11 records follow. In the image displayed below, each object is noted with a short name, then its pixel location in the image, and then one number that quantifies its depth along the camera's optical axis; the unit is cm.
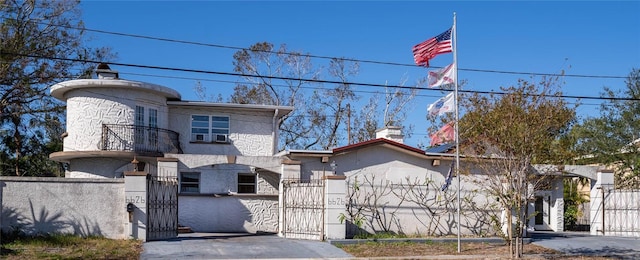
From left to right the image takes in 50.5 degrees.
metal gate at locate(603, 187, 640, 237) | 2473
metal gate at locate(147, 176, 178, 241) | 2022
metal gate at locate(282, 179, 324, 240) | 2119
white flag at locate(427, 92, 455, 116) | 1945
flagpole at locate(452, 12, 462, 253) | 1870
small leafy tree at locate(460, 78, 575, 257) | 1684
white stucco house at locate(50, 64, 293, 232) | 2473
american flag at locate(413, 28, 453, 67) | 1998
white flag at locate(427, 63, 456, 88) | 1979
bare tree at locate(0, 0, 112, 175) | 3111
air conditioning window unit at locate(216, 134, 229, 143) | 2755
